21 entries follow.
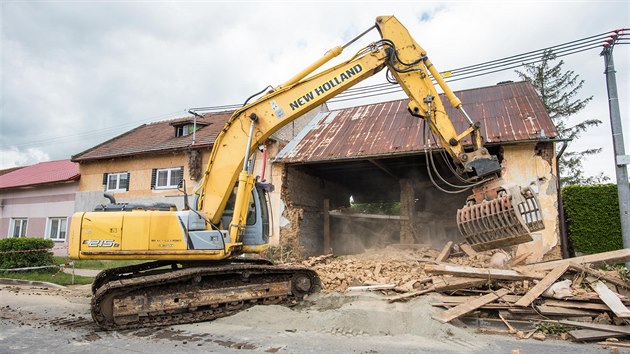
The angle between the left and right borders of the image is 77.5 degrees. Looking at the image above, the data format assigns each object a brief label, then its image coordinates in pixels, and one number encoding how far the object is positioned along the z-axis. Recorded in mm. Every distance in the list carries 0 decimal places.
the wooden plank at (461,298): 6195
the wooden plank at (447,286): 6688
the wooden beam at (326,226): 14593
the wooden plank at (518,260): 8539
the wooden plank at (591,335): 5164
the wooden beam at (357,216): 16031
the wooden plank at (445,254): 9894
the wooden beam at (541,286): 5938
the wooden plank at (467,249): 10023
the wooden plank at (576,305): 5824
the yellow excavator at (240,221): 6234
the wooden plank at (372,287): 7309
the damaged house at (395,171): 10359
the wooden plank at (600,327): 5238
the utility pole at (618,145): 9578
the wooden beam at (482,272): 6586
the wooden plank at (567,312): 5785
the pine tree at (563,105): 28438
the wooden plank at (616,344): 5004
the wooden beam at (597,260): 7164
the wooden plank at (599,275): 6520
